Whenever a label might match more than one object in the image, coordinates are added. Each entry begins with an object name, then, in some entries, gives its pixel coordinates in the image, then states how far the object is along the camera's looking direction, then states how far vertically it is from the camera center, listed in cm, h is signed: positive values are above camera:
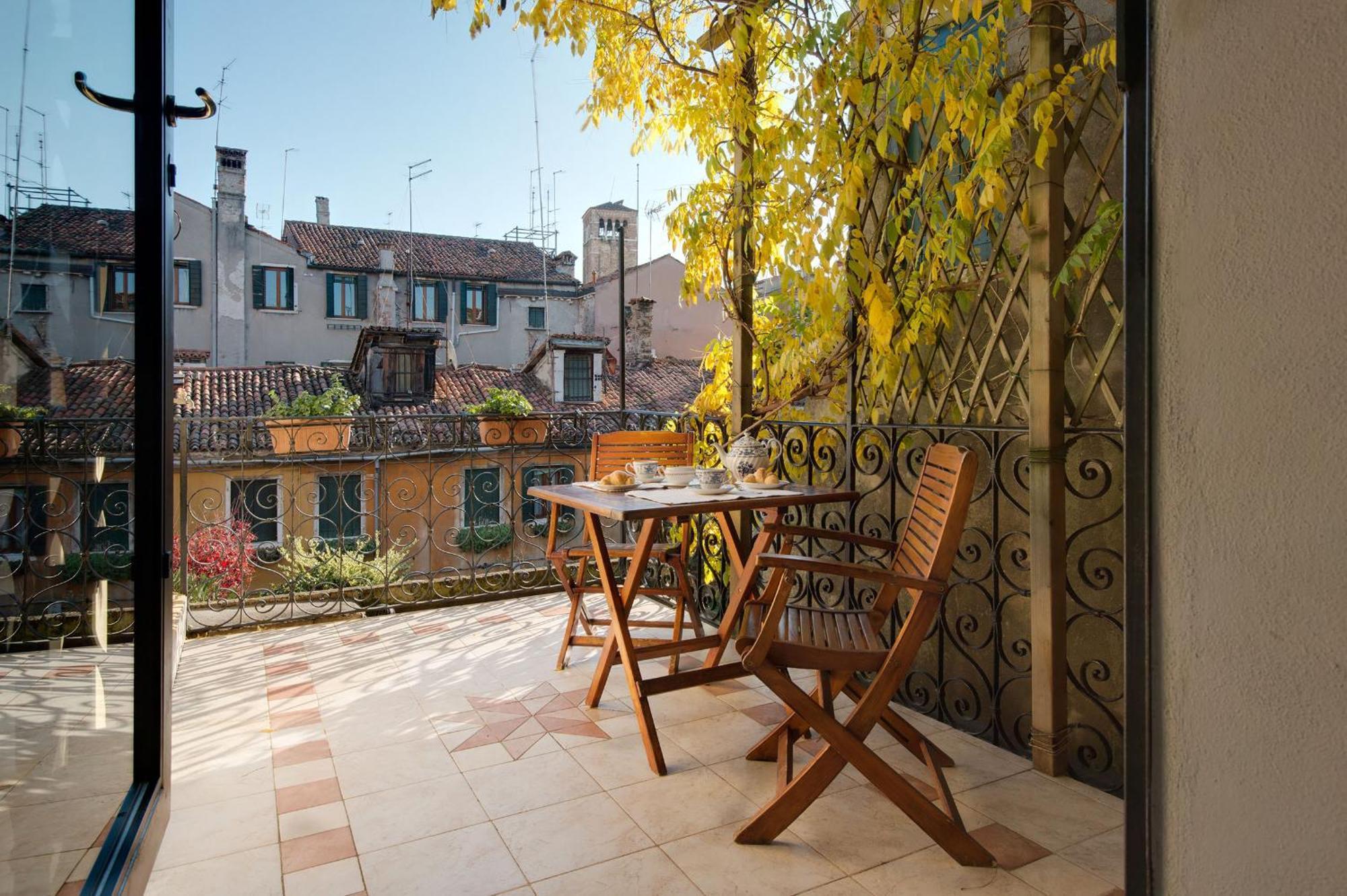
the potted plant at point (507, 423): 561 +17
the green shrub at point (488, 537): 1304 -153
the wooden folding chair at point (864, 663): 196 -54
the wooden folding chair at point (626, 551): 335 -45
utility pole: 557 +70
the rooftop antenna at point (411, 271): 1930 +430
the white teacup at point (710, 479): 285 -12
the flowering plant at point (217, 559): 551 -82
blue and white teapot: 308 -4
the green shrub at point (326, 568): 788 -126
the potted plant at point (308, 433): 544 +11
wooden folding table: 249 -48
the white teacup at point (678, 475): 305 -11
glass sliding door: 110 +0
